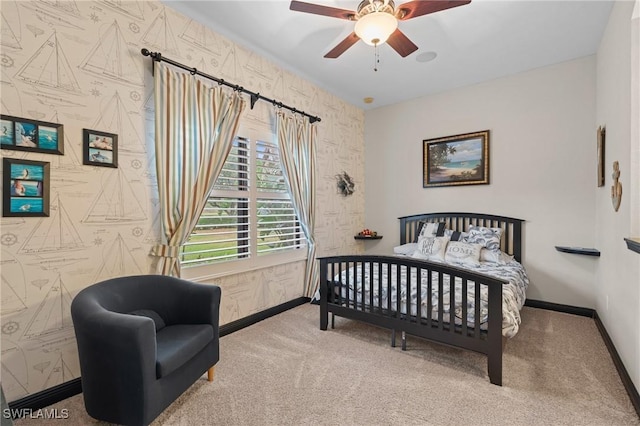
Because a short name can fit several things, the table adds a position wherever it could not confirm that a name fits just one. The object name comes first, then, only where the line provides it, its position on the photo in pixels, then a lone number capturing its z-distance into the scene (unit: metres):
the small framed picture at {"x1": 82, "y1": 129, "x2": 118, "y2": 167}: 2.14
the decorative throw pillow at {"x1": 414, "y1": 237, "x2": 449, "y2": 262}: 3.76
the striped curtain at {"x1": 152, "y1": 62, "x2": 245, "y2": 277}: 2.52
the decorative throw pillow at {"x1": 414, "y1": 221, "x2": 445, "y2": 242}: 4.25
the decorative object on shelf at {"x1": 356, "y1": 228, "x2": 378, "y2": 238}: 5.15
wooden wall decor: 2.38
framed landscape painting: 4.23
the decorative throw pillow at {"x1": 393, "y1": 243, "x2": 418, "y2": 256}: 4.22
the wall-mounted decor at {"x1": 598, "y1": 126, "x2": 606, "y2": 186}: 3.10
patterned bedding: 2.32
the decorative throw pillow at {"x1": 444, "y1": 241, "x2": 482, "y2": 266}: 3.52
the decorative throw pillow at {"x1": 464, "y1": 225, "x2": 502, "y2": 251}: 3.77
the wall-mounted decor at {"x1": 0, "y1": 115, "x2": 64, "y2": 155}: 1.83
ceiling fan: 2.12
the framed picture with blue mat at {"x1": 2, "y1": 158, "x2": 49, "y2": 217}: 1.83
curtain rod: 2.47
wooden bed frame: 2.19
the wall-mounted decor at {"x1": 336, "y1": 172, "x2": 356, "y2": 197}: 4.82
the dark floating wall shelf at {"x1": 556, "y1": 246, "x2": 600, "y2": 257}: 3.29
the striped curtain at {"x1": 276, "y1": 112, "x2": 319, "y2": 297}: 3.71
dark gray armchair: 1.57
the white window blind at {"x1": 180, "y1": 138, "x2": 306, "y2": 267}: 2.95
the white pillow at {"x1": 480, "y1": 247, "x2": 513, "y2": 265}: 3.61
